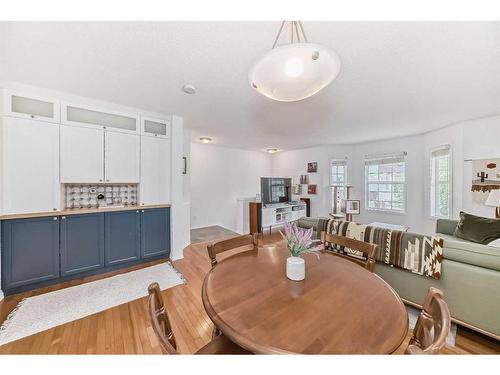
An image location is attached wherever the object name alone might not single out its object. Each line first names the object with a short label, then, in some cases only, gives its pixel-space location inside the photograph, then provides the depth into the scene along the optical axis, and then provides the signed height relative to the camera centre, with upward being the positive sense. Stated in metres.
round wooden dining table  0.66 -0.54
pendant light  0.81 +0.54
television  4.96 -0.12
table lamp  2.63 -0.16
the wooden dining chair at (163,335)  0.59 -0.53
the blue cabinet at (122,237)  2.63 -0.75
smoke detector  2.13 +1.12
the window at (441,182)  3.61 +0.10
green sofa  1.40 -0.79
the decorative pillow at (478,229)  2.43 -0.57
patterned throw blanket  1.62 -0.57
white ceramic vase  1.09 -0.48
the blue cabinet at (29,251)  2.07 -0.77
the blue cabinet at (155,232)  2.92 -0.75
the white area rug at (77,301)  1.65 -1.24
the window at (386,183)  4.57 +0.09
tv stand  4.73 -0.76
